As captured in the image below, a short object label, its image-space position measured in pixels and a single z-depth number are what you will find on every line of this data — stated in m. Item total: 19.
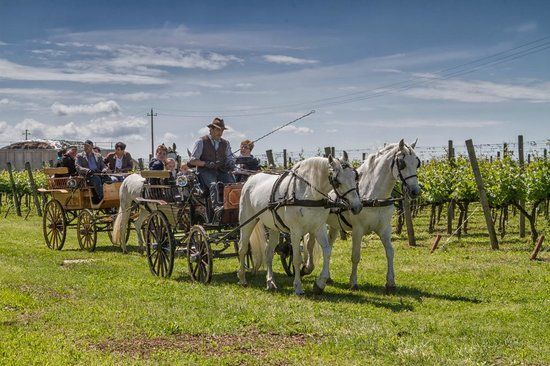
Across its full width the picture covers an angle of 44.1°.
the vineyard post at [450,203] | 20.11
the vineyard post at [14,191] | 31.47
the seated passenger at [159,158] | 14.41
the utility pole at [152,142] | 65.74
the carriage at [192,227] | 10.80
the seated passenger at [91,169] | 15.95
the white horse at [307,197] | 8.92
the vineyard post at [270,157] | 25.51
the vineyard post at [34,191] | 27.91
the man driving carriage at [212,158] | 11.17
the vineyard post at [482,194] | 15.34
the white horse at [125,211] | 14.71
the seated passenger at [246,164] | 12.99
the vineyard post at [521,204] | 18.14
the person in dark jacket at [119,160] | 16.84
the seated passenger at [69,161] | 17.14
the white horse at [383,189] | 9.95
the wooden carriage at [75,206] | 15.92
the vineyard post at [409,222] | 17.39
